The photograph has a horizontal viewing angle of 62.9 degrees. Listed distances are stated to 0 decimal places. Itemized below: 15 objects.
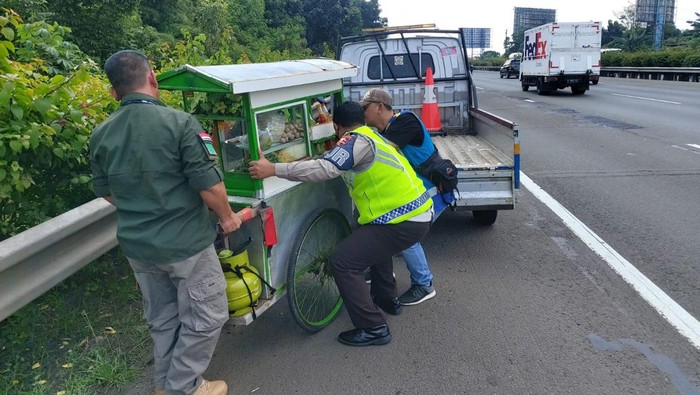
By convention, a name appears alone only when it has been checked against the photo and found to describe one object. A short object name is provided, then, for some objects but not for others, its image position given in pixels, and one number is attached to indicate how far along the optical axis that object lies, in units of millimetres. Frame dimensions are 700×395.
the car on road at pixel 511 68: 48719
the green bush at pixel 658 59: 32872
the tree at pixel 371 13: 54562
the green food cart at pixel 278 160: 3377
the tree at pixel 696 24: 51269
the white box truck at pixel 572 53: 24531
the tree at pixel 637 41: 60406
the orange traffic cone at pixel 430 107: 8109
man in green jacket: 2764
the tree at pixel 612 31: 86188
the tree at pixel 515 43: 95562
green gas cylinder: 3359
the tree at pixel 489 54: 132975
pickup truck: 8203
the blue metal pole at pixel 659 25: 47725
